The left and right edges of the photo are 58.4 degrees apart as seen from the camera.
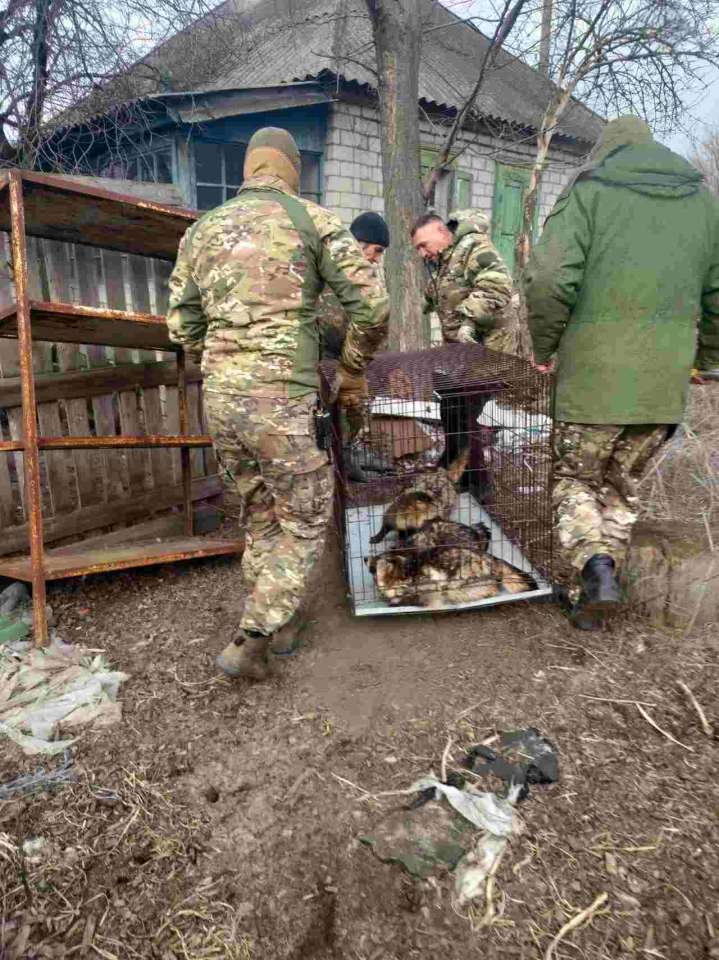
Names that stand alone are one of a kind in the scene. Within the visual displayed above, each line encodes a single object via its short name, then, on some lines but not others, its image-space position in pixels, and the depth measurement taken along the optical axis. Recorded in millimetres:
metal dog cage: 3518
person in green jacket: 2852
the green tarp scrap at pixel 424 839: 1992
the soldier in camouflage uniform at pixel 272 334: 2740
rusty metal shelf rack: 3178
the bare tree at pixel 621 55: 8859
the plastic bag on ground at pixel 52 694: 2656
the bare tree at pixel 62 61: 8516
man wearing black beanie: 3893
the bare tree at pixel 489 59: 7719
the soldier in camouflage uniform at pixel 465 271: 4602
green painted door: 12625
